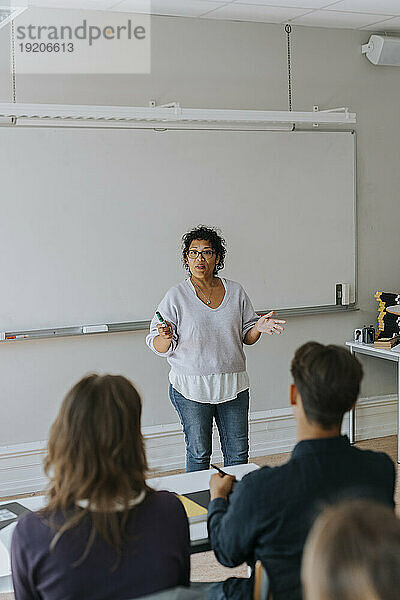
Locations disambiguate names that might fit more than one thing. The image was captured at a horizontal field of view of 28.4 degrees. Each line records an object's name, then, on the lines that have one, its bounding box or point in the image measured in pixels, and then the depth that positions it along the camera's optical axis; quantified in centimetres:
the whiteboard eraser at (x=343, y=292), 537
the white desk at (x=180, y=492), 206
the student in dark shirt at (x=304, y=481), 179
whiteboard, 442
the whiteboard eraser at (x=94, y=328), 458
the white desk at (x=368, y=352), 506
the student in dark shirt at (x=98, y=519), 161
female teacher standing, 367
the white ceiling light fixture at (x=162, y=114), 384
